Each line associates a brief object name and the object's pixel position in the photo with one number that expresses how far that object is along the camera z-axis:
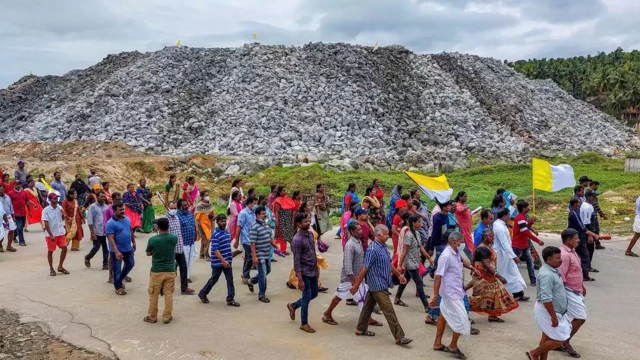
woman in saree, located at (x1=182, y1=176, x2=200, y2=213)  13.91
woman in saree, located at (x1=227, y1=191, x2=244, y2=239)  11.55
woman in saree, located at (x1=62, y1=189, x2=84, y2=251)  12.09
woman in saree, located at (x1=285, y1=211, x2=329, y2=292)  9.11
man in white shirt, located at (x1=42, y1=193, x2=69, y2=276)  10.54
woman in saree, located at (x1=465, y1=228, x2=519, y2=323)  7.40
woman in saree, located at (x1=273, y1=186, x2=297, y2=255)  11.98
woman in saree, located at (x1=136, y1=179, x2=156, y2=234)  14.84
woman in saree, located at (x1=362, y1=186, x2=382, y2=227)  11.48
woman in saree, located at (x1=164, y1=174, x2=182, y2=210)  14.36
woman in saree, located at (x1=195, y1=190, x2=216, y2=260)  11.61
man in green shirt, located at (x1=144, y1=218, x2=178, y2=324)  7.84
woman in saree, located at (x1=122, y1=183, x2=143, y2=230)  13.95
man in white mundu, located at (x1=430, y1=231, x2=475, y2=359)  6.64
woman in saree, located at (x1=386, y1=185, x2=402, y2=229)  12.56
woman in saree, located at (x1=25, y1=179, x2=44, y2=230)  14.53
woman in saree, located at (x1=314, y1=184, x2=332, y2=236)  13.18
